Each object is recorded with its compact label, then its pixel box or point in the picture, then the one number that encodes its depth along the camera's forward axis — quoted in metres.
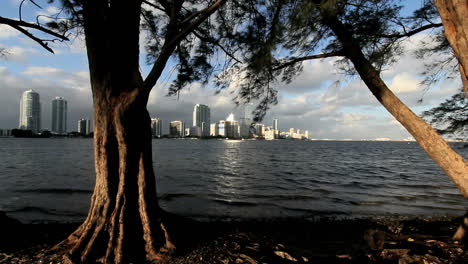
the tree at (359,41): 2.48
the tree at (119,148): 2.66
